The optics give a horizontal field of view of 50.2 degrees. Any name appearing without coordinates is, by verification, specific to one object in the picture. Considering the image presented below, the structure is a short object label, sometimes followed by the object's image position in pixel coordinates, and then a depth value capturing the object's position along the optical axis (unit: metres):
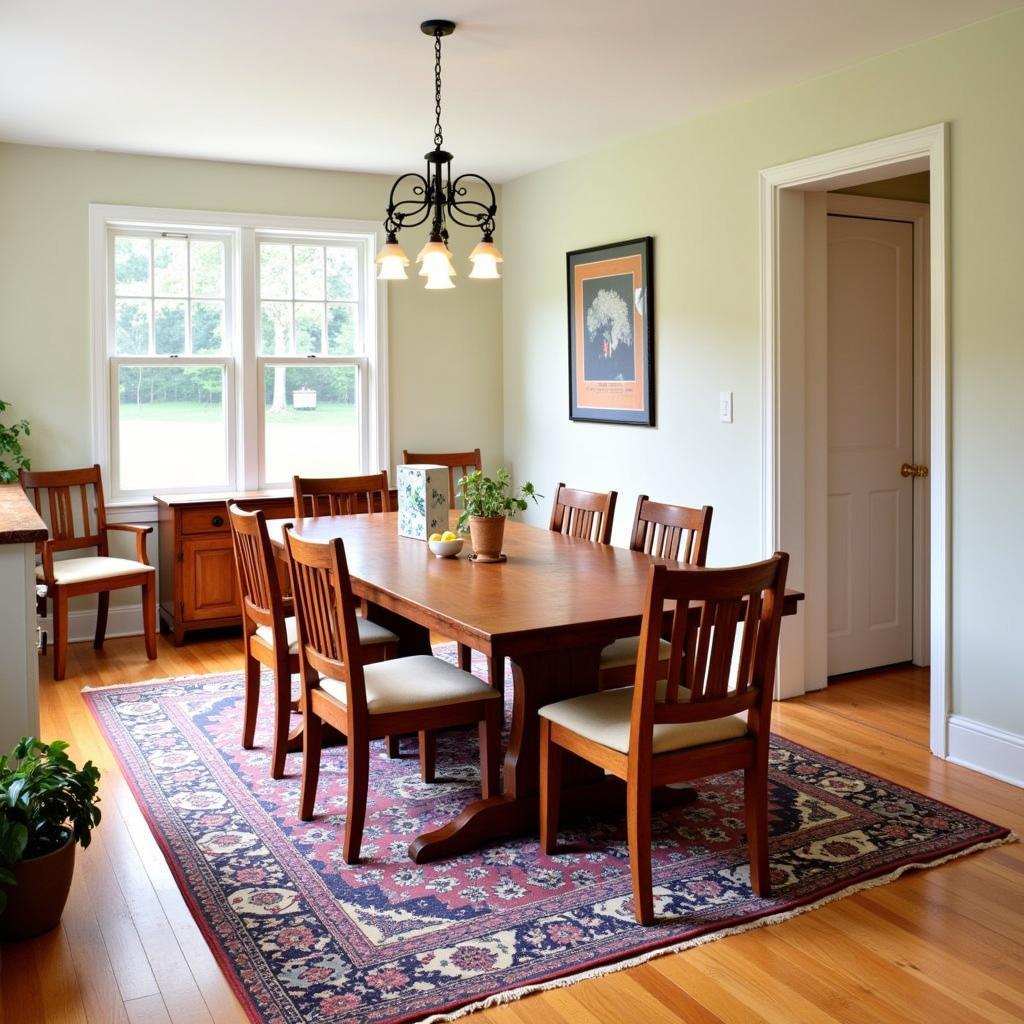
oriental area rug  2.44
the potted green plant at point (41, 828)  2.51
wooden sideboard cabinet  5.45
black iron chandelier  3.54
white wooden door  4.81
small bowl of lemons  3.63
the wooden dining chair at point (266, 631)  3.46
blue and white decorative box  3.90
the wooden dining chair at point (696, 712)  2.51
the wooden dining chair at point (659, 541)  3.49
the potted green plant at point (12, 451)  5.16
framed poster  5.20
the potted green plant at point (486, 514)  3.59
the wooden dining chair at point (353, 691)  2.91
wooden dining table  2.71
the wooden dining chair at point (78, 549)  4.93
